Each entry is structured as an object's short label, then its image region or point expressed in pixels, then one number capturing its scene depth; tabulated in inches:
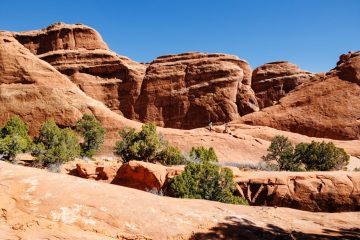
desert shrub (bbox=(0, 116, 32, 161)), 767.7
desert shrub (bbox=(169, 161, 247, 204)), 483.8
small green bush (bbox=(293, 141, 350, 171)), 821.9
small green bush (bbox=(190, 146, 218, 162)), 846.5
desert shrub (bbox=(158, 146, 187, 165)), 819.9
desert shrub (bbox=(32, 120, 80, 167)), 762.2
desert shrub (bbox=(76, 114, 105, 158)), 1042.6
